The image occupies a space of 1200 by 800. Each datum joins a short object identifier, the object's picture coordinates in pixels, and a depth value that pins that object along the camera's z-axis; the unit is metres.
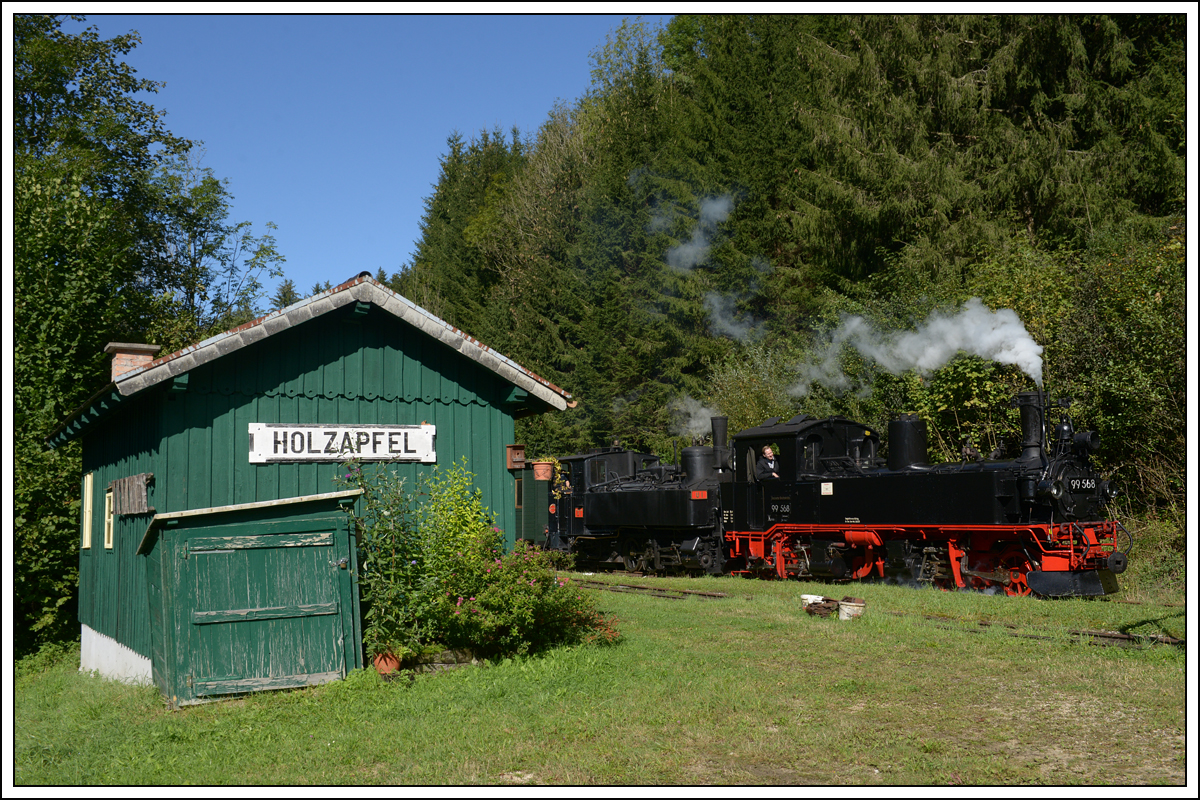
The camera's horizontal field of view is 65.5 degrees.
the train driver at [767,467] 17.56
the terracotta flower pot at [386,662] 8.13
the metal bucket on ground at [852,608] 11.52
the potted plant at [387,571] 8.20
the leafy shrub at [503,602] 8.43
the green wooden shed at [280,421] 8.32
